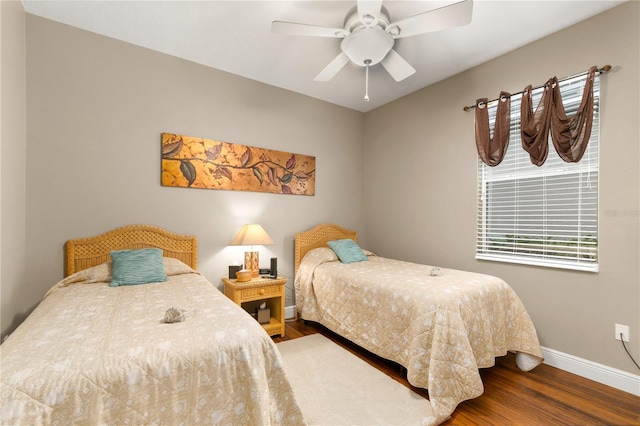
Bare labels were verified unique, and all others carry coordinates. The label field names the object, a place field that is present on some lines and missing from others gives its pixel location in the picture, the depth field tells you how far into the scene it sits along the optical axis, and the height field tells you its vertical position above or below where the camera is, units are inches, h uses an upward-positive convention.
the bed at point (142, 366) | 38.2 -23.3
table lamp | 116.3 -12.2
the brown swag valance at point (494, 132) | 107.0 +30.7
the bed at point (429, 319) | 70.8 -32.2
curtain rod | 84.5 +43.1
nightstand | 108.8 -31.9
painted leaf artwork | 111.7 +18.5
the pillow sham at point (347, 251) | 130.3 -18.2
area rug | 68.4 -48.6
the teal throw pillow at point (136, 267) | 86.0 -18.0
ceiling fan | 69.2 +48.4
